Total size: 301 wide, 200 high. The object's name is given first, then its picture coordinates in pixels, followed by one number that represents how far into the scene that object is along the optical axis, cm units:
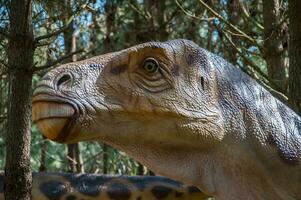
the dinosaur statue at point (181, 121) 291
